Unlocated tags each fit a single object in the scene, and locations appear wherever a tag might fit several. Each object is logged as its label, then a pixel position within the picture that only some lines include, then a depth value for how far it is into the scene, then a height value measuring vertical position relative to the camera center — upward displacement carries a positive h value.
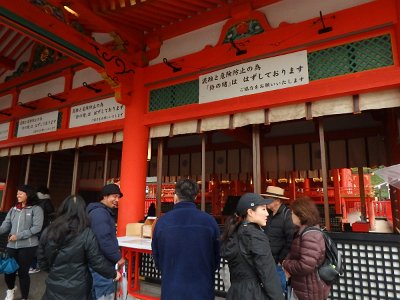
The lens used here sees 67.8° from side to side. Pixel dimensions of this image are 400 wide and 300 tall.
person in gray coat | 4.15 -0.56
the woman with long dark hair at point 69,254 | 2.33 -0.48
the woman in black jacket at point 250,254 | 1.99 -0.40
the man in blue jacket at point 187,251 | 2.18 -0.42
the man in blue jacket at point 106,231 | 2.63 -0.33
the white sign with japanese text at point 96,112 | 5.97 +1.68
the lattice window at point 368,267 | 3.29 -0.77
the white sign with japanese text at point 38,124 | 6.98 +1.65
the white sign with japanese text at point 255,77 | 4.17 +1.76
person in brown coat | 2.42 -0.52
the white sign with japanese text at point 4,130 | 7.97 +1.63
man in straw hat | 3.04 -0.38
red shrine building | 3.93 +1.83
